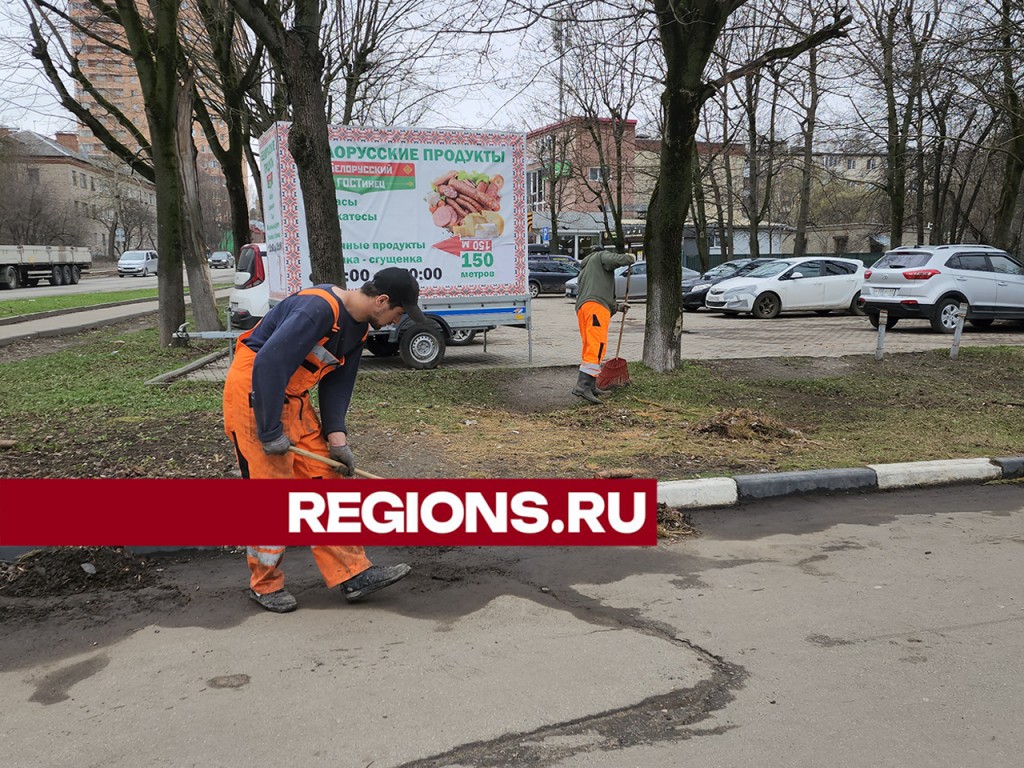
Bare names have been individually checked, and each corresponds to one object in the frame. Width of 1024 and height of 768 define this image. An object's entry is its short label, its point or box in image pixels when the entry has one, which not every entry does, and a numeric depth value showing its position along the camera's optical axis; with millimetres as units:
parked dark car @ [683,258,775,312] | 24078
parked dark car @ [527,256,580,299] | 33969
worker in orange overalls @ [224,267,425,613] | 3578
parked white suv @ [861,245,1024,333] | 15422
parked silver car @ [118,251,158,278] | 48781
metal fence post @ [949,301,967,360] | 11828
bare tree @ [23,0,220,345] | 12469
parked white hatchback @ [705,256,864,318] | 20766
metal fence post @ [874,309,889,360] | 11898
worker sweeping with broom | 8805
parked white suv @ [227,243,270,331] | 12984
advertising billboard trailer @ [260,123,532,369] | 10641
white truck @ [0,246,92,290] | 34062
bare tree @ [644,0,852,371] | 9484
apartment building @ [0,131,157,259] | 57188
